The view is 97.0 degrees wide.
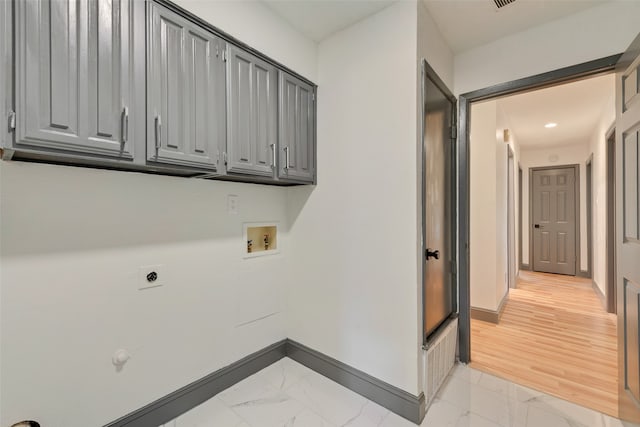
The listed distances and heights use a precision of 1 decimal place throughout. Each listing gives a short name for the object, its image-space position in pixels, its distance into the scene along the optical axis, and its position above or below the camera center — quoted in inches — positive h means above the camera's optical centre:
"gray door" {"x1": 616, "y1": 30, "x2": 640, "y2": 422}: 56.9 -3.4
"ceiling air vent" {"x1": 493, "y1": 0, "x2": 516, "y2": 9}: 69.4 +51.8
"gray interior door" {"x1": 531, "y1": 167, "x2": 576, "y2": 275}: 222.7 -6.7
